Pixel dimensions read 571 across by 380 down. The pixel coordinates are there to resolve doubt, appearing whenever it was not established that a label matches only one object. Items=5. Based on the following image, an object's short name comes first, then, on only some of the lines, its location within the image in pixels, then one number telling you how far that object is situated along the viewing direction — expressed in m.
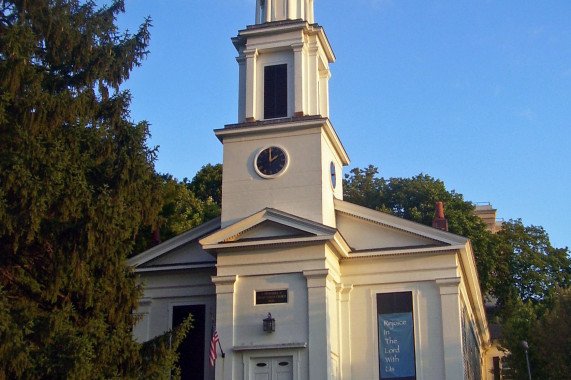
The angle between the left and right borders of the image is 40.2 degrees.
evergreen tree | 18.27
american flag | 23.44
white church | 24.31
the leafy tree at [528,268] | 46.81
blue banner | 25.27
